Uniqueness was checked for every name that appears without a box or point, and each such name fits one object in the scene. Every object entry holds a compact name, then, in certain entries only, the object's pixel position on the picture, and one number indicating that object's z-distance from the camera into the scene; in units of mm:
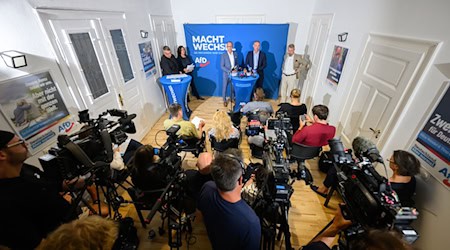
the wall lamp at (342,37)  3027
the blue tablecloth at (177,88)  3820
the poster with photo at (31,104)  1611
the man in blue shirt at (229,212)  1055
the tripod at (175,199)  1538
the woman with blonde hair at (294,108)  2875
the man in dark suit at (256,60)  4642
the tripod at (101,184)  1462
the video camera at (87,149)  1298
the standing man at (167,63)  4281
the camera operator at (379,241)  756
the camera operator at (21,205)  1038
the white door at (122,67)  2873
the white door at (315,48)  3732
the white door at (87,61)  2170
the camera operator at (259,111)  2721
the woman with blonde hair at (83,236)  752
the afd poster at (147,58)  3725
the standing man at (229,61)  4641
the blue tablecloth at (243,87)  4164
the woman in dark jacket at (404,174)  1554
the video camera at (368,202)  982
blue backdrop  4762
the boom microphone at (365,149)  1391
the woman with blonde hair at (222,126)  2418
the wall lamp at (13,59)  1549
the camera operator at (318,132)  2301
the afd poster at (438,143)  1459
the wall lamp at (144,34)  3661
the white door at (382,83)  1862
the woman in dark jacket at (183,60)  4763
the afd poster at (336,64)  3119
